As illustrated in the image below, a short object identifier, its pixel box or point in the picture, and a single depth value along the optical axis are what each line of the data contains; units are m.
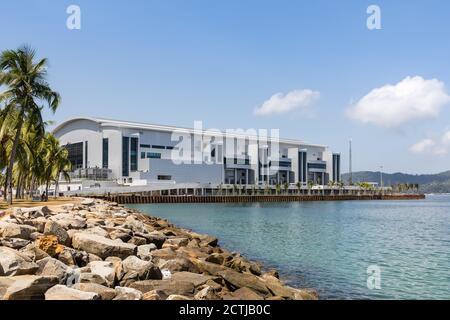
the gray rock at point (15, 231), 14.17
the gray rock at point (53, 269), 11.16
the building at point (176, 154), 134.00
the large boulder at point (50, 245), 13.04
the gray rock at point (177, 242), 21.44
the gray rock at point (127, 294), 10.34
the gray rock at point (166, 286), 11.55
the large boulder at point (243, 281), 13.80
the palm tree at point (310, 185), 172.75
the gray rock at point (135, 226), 23.01
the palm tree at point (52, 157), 72.50
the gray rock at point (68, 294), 9.46
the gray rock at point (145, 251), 15.52
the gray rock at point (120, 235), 18.80
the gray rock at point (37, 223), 16.41
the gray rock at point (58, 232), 15.20
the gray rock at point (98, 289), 10.30
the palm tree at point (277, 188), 159.71
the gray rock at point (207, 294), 11.23
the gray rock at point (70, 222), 18.94
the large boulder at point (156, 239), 20.36
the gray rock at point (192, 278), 12.67
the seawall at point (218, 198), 113.31
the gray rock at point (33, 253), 12.16
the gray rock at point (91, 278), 11.21
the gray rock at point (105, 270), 11.70
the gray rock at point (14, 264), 10.61
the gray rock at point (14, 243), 13.34
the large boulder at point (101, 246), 14.67
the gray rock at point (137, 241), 18.95
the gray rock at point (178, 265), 14.38
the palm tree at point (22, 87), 44.06
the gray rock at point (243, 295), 12.43
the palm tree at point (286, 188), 164.50
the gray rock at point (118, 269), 12.09
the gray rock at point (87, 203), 45.26
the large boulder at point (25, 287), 9.29
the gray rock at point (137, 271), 12.09
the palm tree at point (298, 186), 167.71
